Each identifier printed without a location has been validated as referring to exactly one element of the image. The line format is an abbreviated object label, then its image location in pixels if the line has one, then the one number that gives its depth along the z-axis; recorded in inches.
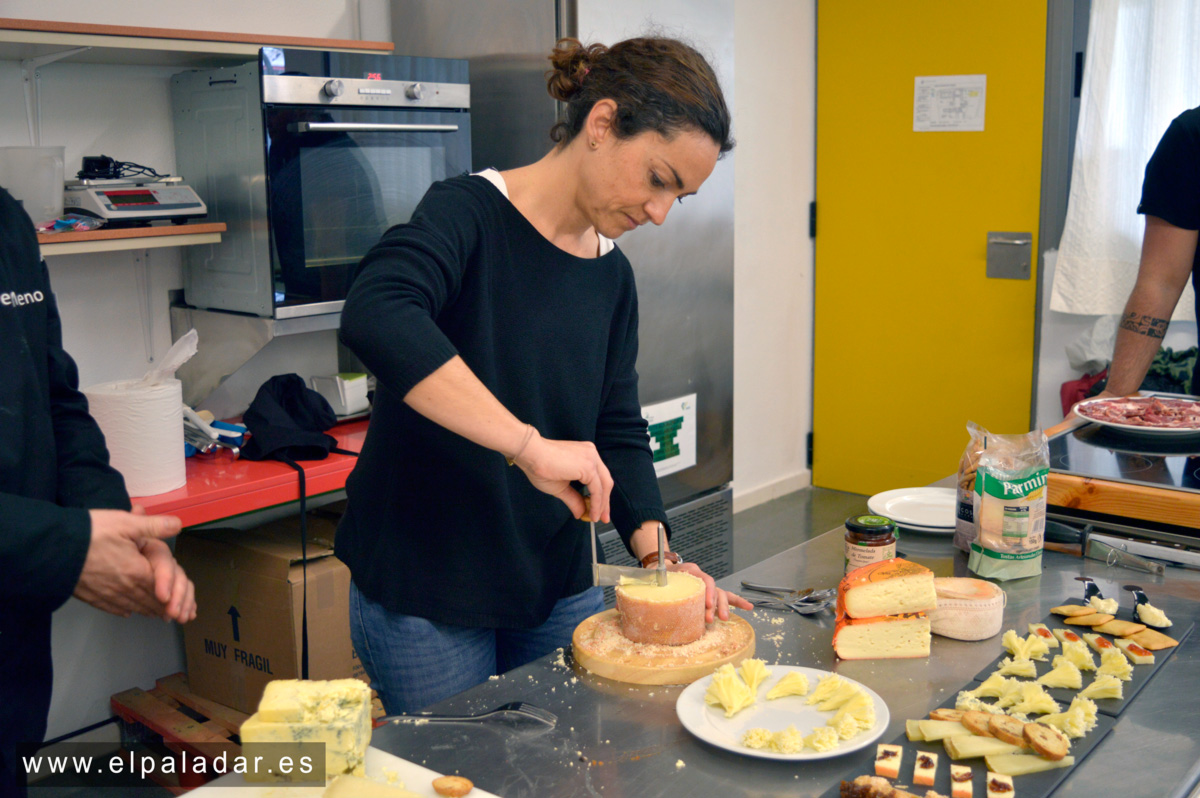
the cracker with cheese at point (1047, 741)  42.2
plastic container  87.2
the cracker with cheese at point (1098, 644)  52.3
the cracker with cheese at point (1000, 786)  39.9
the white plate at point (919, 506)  71.9
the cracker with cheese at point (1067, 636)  52.7
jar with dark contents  60.0
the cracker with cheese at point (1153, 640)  53.0
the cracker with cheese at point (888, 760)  41.5
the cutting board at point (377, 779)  40.5
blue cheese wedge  40.9
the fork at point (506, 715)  46.8
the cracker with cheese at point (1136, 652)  51.4
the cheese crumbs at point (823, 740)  43.0
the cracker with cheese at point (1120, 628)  54.1
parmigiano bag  61.9
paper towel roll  87.0
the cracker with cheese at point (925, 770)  41.0
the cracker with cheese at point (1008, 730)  42.8
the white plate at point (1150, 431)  77.8
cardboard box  99.0
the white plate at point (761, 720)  43.4
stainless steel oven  96.8
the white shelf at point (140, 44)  85.7
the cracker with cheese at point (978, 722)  43.7
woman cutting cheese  54.3
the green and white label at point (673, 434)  120.0
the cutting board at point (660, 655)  51.1
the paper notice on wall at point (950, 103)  168.1
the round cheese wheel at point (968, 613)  54.7
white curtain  145.6
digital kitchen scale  92.3
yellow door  166.2
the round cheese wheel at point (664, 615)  53.4
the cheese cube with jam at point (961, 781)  39.9
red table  88.5
